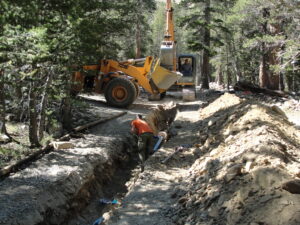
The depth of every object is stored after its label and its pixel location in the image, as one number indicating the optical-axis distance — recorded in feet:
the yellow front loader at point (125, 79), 53.26
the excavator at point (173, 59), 60.59
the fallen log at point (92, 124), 38.08
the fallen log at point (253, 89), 65.56
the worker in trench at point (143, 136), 32.94
